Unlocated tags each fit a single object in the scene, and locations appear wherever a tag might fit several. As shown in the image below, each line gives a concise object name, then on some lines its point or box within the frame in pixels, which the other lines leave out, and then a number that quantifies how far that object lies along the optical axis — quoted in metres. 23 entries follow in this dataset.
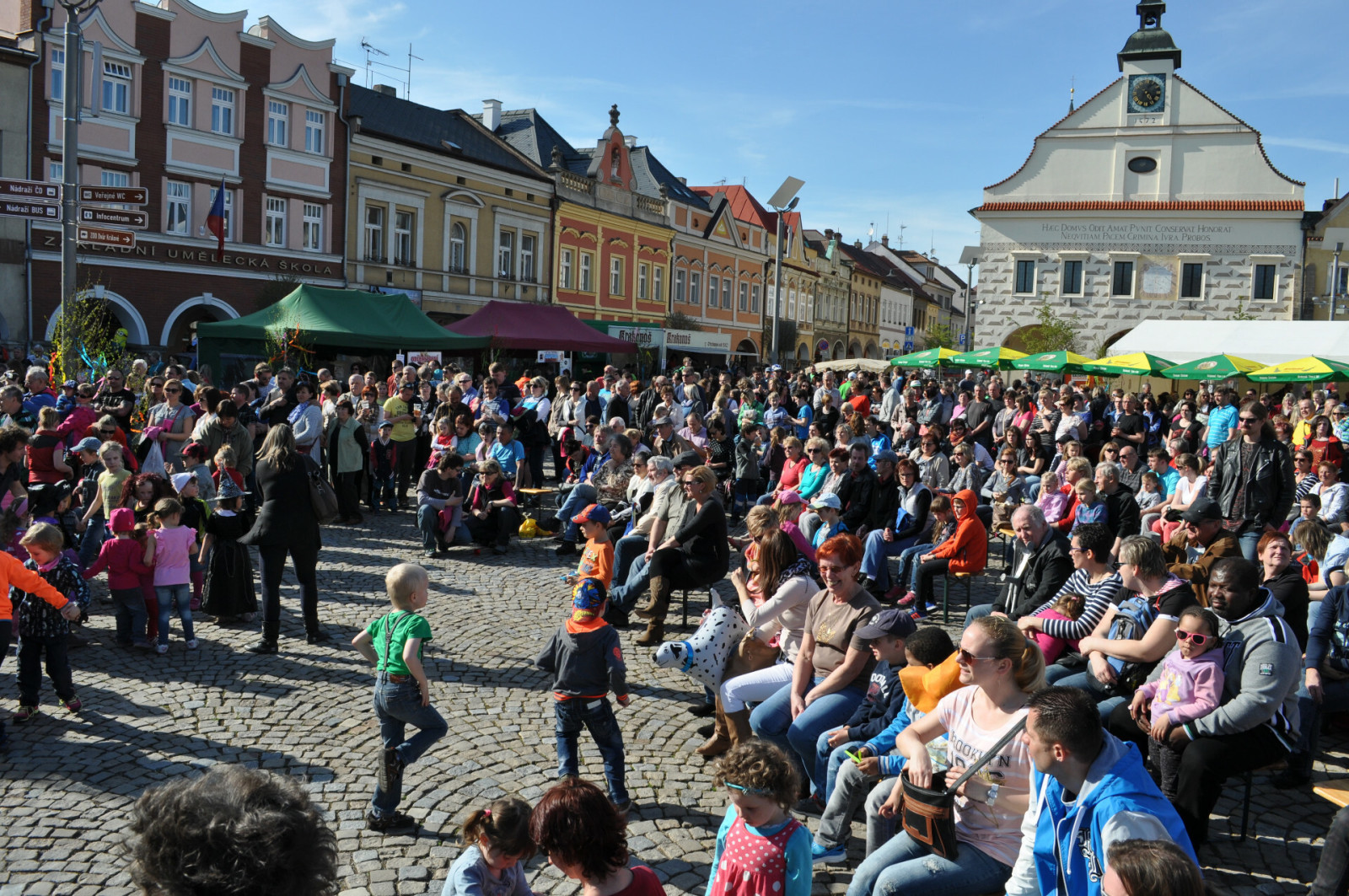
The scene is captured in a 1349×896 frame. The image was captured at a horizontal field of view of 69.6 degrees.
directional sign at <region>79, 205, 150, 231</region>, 12.05
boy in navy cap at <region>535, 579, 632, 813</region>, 4.99
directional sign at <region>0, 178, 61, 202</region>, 12.07
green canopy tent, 18.81
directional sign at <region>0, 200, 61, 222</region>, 12.04
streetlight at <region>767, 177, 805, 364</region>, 20.59
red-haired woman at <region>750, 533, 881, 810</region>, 5.04
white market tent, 22.42
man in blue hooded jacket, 3.03
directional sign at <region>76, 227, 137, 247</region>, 12.10
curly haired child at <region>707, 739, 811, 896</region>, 3.37
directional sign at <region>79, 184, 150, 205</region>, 12.19
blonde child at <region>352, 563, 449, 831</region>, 4.78
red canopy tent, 23.25
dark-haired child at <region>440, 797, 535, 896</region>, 3.32
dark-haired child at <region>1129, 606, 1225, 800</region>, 4.61
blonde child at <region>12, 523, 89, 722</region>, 5.98
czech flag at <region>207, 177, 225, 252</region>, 25.02
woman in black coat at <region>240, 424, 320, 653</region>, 7.40
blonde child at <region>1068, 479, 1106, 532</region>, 8.77
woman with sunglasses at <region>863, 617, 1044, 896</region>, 3.66
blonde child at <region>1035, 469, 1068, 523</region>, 9.52
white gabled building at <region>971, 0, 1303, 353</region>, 39.59
